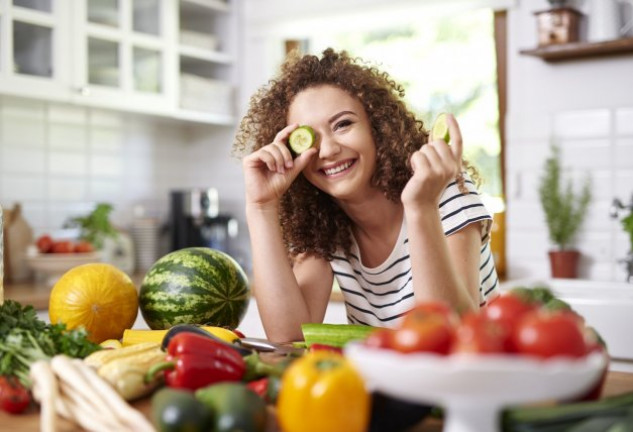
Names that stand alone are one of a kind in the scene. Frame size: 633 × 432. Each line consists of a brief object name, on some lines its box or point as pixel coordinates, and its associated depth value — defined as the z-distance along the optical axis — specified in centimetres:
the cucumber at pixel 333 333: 132
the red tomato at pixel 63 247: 306
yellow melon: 158
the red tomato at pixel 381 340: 70
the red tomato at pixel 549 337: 65
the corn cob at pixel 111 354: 111
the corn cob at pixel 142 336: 146
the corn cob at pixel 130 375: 104
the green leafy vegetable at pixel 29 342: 113
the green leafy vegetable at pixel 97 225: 346
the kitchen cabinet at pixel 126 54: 307
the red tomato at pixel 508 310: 70
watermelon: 171
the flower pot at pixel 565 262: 314
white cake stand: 62
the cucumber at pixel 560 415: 80
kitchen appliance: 383
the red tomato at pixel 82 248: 310
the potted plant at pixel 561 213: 315
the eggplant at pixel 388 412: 88
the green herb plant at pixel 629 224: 289
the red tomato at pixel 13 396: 105
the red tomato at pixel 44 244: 307
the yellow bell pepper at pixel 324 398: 76
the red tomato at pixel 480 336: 65
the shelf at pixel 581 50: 297
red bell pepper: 105
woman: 176
